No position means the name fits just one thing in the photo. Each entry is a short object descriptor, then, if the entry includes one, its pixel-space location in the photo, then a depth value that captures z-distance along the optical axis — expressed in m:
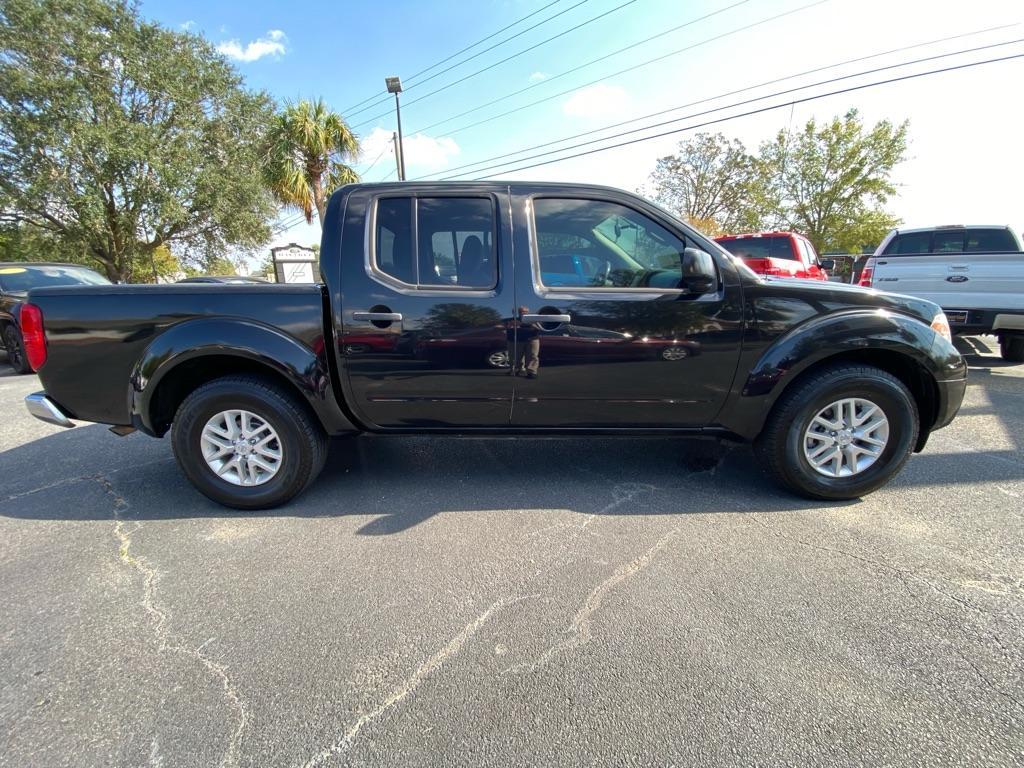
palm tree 14.88
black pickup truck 2.73
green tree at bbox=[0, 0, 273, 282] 12.23
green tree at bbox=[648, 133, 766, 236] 26.77
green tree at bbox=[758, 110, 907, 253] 24.27
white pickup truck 5.85
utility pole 15.25
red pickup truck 9.36
